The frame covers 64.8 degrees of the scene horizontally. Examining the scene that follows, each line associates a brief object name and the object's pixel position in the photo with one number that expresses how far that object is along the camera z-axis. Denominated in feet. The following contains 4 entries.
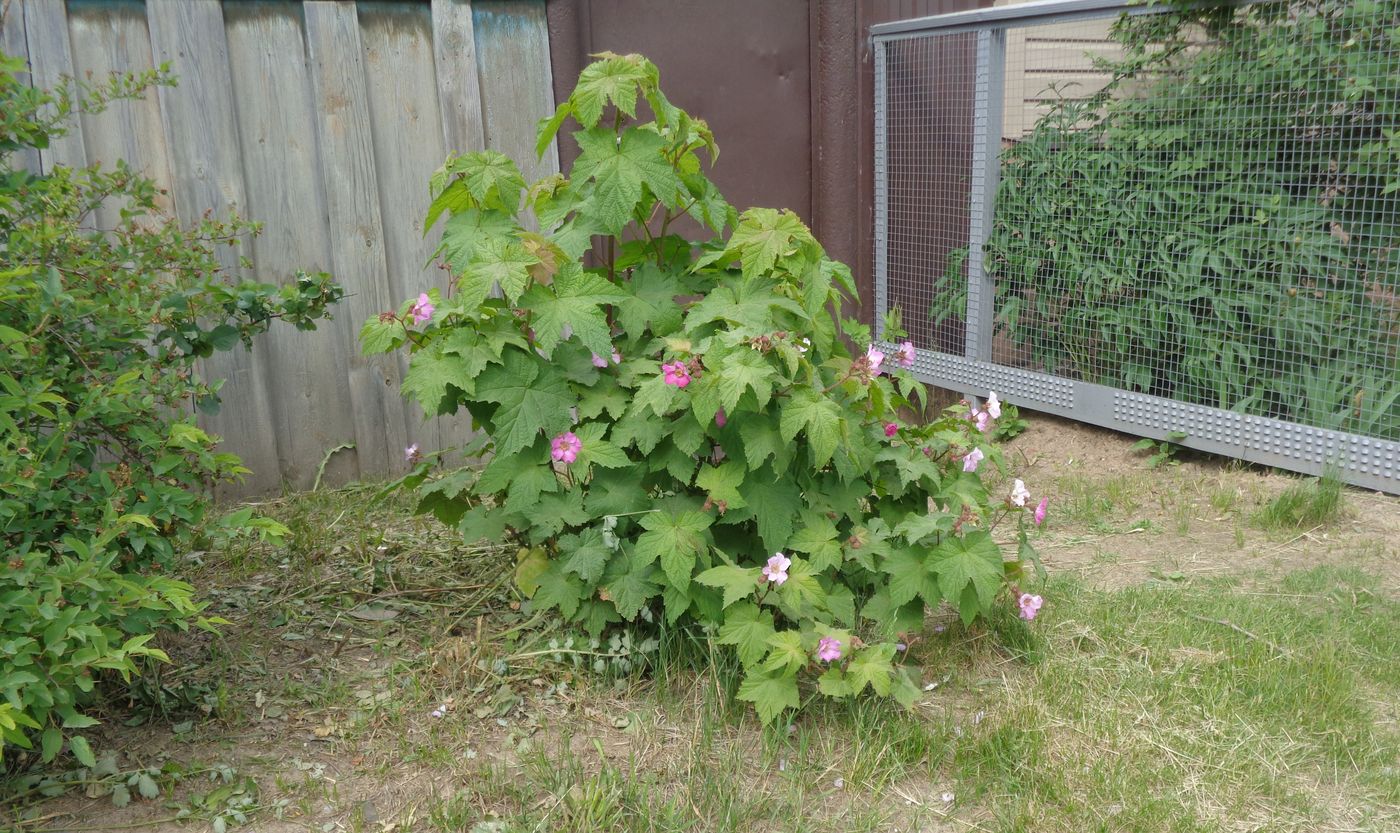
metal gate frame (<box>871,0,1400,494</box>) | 13.42
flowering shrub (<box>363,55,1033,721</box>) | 8.39
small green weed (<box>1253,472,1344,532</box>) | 12.58
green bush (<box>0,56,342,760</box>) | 6.56
